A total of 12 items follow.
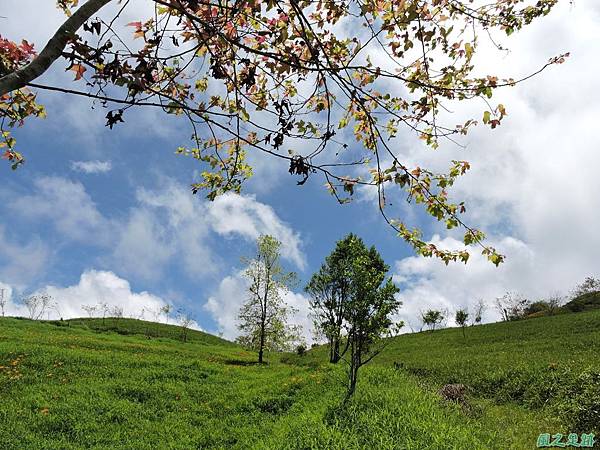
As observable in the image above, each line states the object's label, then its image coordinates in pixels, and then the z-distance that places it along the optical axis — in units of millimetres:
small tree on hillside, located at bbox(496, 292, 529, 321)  70812
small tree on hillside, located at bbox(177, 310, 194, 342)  61350
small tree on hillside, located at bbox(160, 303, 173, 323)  70488
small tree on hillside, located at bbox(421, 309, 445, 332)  60531
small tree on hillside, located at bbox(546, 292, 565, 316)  55631
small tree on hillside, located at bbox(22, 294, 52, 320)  87375
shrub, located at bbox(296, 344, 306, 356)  49875
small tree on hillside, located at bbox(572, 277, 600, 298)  72025
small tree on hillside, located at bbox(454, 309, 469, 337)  49188
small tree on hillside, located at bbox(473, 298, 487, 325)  75312
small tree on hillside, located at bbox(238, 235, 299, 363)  39594
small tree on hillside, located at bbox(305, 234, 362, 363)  32594
